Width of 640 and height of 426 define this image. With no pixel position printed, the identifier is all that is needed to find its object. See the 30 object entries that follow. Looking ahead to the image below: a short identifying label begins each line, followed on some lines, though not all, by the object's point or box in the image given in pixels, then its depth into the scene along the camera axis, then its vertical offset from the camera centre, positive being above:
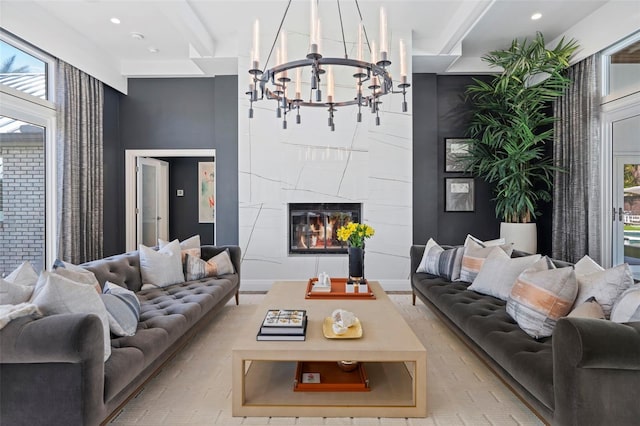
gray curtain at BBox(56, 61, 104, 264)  4.29 +0.57
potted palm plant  4.33 +1.08
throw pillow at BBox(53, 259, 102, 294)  2.08 -0.37
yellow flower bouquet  3.16 -0.20
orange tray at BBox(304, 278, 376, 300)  2.89 -0.67
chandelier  2.14 +0.93
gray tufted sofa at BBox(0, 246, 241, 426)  1.46 -0.68
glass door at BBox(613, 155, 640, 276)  3.87 -0.02
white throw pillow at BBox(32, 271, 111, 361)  1.66 -0.41
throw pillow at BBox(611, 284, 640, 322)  1.62 -0.44
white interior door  5.80 +0.17
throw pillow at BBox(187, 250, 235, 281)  3.56 -0.56
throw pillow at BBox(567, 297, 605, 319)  1.81 -0.50
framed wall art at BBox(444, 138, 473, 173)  5.32 +0.82
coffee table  1.86 -0.97
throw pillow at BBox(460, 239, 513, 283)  3.23 -0.43
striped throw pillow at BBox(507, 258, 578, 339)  2.00 -0.50
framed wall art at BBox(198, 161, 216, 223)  7.38 +0.38
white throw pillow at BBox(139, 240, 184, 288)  3.25 -0.51
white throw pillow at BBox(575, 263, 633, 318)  1.85 -0.39
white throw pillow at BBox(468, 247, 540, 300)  2.71 -0.48
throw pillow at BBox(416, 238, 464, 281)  3.45 -0.50
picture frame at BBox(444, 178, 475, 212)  5.36 +0.23
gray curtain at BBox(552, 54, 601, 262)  4.11 +0.51
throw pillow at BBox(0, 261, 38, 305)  1.71 -0.37
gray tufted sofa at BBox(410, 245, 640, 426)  1.41 -0.69
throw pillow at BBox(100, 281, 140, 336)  2.01 -0.58
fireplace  5.02 -0.18
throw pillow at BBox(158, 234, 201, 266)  3.63 -0.38
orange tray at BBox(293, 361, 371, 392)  2.01 -0.96
